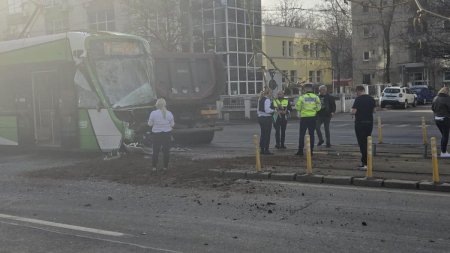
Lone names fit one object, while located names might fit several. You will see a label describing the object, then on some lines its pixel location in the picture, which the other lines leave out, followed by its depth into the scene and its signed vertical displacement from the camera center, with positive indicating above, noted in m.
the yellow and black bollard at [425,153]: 12.30 -1.52
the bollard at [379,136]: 16.52 -1.48
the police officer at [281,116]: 15.51 -0.74
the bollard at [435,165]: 9.07 -1.32
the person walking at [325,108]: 15.99 -0.54
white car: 42.97 -0.71
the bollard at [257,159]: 10.98 -1.39
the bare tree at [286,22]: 71.39 +9.81
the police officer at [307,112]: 13.32 -0.54
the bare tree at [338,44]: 57.12 +5.22
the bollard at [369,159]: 9.66 -1.27
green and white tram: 14.54 +0.21
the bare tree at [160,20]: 31.83 +4.64
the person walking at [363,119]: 11.00 -0.62
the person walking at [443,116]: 12.58 -0.69
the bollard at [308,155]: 10.33 -1.25
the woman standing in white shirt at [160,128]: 12.02 -0.77
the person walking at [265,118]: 14.19 -0.71
